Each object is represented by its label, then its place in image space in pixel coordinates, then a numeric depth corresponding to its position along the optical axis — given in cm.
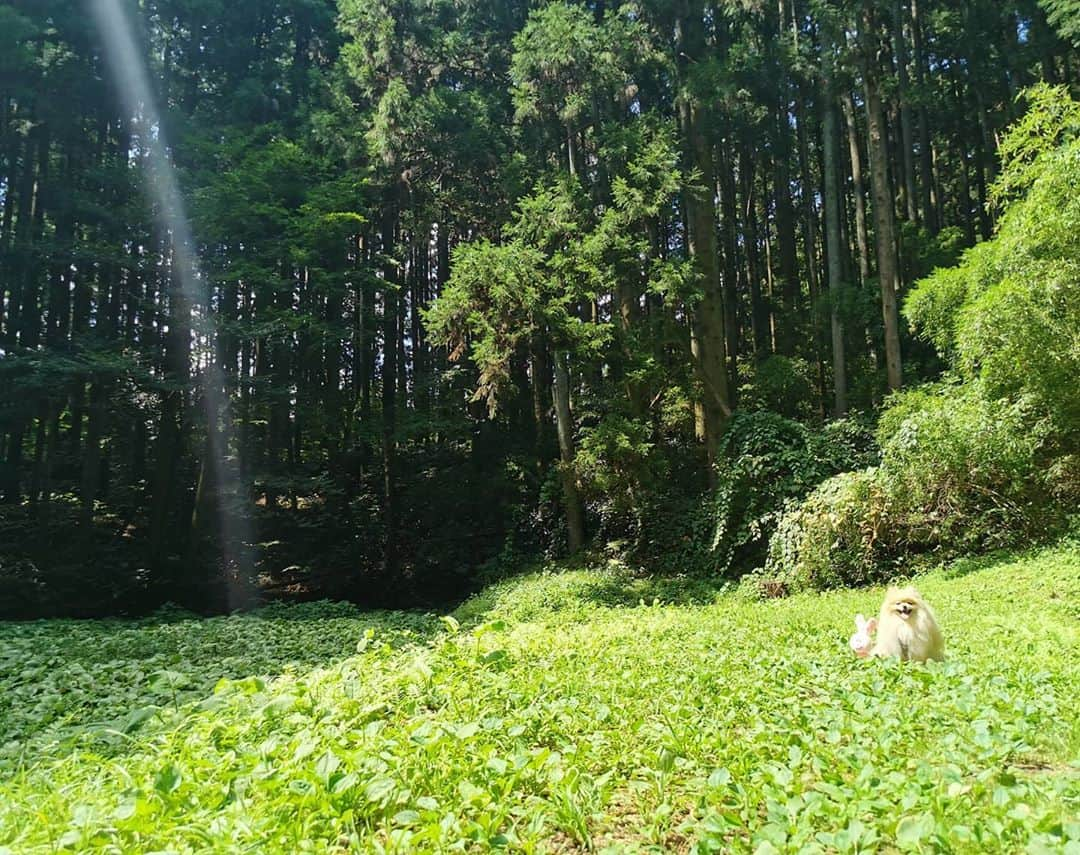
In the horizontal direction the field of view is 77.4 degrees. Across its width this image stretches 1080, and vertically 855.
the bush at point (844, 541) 930
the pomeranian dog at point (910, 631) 394
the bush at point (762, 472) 1113
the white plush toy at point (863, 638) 421
